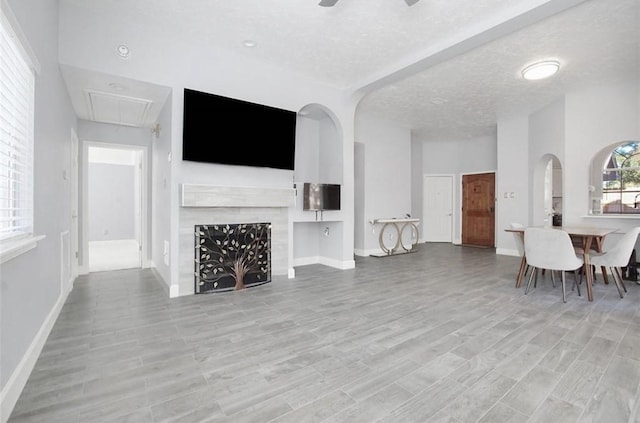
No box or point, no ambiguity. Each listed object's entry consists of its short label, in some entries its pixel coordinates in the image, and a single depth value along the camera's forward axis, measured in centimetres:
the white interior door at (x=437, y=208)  874
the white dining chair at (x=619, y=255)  344
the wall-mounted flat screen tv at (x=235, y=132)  360
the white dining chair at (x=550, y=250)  340
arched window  509
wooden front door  795
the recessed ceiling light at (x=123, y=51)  321
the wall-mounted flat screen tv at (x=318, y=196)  480
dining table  350
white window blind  167
